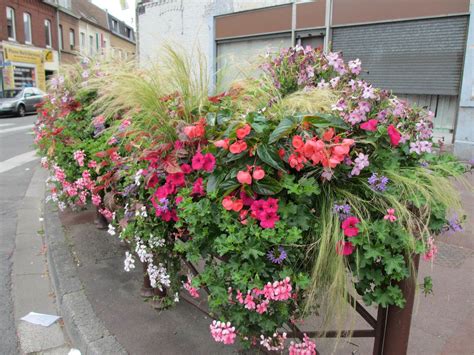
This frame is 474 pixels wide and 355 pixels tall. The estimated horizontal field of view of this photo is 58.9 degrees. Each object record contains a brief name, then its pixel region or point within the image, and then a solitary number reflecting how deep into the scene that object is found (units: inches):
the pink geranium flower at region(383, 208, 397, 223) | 64.1
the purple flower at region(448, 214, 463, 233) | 74.4
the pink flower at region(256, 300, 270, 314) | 67.9
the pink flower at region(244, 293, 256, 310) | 67.8
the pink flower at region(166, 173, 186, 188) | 81.1
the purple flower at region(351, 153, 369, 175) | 67.4
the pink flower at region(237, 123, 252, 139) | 69.0
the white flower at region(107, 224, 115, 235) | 103.5
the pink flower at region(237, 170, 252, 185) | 66.6
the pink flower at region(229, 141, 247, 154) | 68.4
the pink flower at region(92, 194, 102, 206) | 126.3
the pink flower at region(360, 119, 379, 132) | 69.3
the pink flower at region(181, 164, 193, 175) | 81.5
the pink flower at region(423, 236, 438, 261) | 67.8
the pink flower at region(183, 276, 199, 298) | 82.1
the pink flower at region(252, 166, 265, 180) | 66.4
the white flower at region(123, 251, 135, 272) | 98.8
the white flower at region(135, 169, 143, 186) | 87.6
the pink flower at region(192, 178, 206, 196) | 75.9
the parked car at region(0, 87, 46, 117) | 780.0
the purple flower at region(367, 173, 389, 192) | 67.1
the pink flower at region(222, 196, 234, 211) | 68.2
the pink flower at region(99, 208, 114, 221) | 114.1
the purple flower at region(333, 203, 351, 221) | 65.7
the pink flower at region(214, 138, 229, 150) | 70.4
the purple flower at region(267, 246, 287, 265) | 66.8
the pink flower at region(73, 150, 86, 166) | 138.4
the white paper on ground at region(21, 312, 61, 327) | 125.6
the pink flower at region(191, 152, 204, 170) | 75.4
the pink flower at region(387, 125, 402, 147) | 69.7
